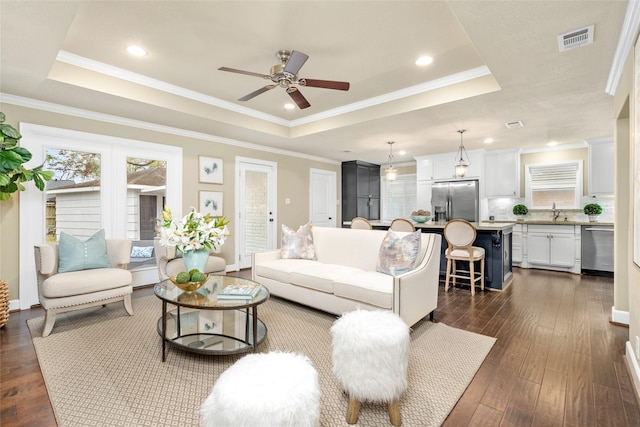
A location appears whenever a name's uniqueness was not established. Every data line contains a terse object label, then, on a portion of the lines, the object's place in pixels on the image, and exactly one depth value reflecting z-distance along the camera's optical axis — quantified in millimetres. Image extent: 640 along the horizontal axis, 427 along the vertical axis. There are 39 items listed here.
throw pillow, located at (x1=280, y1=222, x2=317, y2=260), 3947
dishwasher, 5113
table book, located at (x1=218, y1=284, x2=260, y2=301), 2285
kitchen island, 4199
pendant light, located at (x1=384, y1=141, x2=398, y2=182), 5555
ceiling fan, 2515
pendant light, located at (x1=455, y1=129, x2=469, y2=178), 4857
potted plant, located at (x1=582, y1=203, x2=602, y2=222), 5562
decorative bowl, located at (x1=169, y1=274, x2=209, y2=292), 2424
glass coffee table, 2213
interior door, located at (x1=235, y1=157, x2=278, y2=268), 5574
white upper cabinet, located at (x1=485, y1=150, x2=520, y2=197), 6234
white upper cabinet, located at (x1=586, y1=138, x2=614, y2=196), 5141
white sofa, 2652
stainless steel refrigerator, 6395
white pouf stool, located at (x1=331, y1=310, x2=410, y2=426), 1533
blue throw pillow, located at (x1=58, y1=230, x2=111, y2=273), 3078
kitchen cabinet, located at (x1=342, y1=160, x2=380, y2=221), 7812
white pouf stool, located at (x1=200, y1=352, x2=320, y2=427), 1052
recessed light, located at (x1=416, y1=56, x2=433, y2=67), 3068
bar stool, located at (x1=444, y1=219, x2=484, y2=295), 4020
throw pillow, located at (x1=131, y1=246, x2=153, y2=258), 4367
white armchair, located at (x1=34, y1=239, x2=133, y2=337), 2717
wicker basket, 2834
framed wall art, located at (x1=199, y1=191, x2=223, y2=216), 5027
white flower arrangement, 2576
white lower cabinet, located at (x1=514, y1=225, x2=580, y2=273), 5402
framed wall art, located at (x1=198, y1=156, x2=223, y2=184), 5039
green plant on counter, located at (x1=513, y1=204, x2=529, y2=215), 6258
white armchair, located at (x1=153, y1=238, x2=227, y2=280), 3938
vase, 2631
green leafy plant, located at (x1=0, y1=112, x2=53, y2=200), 2834
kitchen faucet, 6098
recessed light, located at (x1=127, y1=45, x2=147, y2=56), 2875
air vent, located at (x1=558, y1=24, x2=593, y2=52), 2165
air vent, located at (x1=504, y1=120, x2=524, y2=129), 4391
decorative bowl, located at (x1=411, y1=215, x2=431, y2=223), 4828
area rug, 1708
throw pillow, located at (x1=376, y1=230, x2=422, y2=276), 2947
